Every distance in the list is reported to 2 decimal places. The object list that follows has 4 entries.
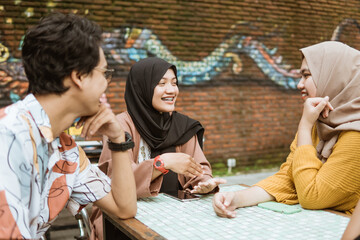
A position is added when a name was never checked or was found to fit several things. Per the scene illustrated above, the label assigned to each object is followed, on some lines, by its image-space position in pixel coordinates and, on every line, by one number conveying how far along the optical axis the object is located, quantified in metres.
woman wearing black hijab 2.10
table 1.41
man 1.19
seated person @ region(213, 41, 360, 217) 1.68
